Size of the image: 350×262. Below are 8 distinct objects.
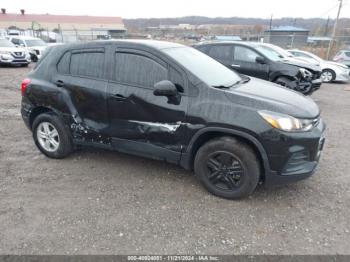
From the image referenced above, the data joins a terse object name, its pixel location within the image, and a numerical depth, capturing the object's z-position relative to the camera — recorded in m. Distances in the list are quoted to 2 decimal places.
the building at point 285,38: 28.28
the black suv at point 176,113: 3.02
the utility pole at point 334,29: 19.41
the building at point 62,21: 58.38
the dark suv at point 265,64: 7.73
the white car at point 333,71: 12.77
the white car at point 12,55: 14.68
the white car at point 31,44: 17.25
